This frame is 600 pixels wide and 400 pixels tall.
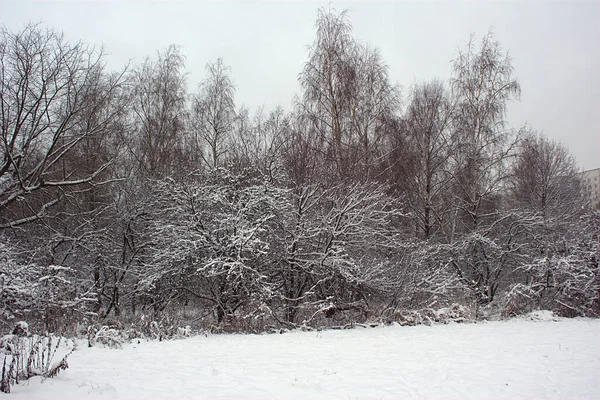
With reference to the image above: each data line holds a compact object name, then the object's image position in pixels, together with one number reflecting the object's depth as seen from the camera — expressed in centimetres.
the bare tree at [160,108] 1688
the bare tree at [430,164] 1523
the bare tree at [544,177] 1608
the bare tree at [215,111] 1884
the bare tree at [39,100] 954
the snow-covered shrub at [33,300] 811
